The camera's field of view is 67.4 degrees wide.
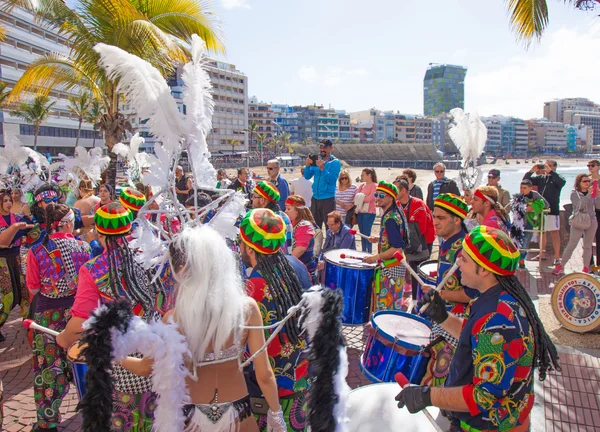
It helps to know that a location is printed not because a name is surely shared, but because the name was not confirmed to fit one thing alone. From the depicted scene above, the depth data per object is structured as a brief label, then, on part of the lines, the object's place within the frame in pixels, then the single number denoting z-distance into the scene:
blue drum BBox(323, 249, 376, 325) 5.17
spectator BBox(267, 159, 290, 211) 8.71
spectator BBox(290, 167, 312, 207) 9.77
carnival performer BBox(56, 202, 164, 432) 2.67
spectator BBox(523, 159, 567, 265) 9.15
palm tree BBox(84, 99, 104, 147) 51.14
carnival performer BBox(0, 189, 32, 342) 5.55
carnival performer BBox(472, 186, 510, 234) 4.75
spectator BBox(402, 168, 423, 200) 7.61
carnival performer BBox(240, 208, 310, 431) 2.78
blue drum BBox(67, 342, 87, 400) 3.32
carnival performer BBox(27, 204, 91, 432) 3.76
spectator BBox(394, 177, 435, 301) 5.86
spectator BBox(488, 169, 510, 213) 7.79
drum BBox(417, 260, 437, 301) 4.35
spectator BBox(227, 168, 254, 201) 9.91
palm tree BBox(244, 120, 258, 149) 112.50
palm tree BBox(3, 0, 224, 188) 9.07
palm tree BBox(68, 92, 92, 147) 53.86
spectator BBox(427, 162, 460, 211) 7.70
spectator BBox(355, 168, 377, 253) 8.22
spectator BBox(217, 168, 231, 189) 12.56
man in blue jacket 8.59
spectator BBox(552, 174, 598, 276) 8.09
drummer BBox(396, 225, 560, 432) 2.13
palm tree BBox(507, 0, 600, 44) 8.27
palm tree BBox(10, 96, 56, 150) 46.34
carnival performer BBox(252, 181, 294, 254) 5.59
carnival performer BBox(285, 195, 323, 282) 5.06
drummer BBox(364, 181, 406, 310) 4.87
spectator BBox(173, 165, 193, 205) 9.45
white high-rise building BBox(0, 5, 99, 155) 46.25
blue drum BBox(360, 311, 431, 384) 3.13
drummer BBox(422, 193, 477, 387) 2.99
